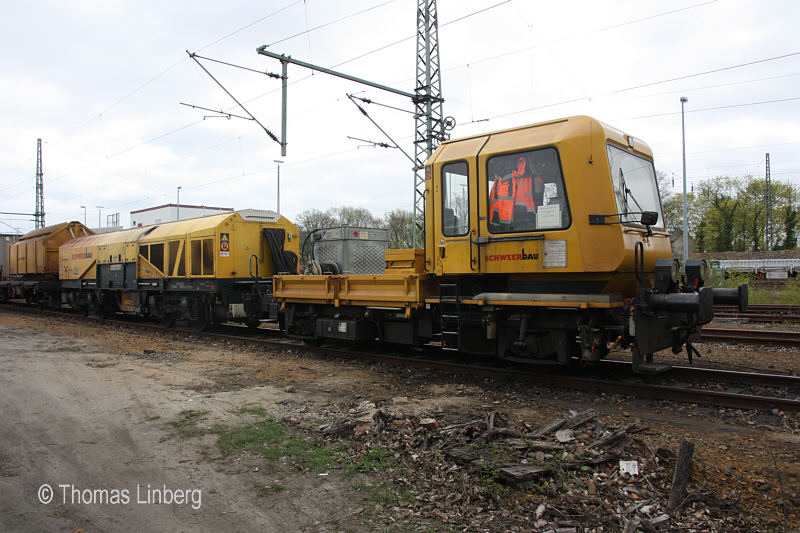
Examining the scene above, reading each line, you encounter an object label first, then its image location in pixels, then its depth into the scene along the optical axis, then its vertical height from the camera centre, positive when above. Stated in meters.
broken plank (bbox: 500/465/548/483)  3.87 -1.47
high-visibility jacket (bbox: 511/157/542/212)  6.91 +1.10
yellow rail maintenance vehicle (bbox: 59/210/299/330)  13.55 +0.27
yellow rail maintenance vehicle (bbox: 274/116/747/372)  6.40 +0.22
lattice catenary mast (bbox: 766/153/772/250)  52.26 +5.72
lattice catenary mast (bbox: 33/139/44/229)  43.94 +7.67
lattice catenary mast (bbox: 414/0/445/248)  16.28 +5.33
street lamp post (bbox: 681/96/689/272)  24.65 +2.04
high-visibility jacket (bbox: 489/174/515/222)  7.07 +0.97
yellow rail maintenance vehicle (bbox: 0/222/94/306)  22.31 +0.75
